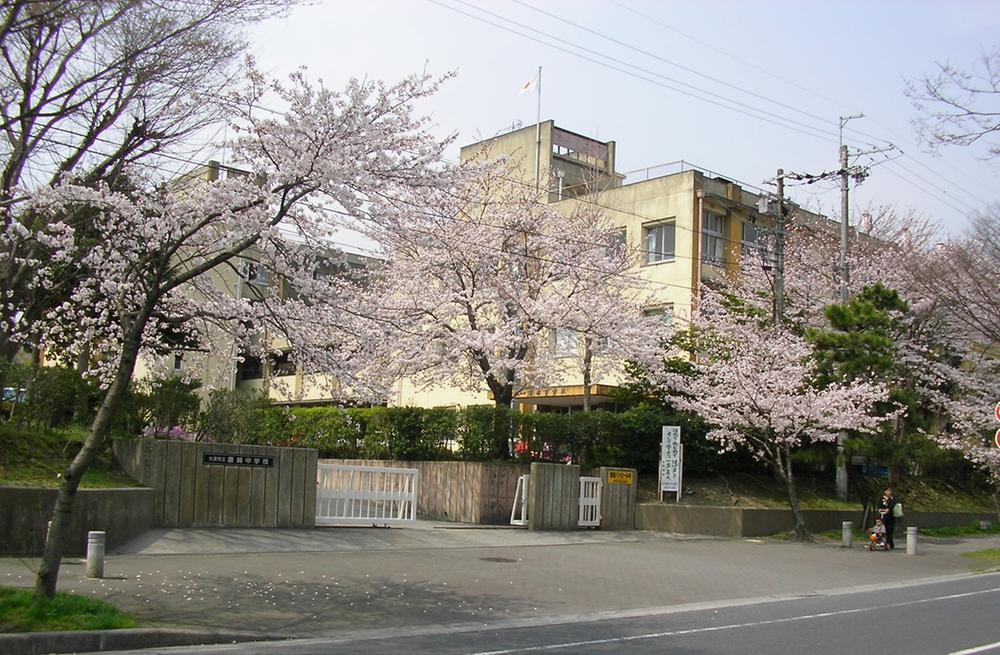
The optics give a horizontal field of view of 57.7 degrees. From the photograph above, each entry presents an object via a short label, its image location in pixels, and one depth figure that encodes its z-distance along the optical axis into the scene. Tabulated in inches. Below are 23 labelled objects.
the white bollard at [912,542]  887.4
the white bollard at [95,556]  454.9
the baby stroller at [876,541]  900.6
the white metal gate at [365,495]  741.9
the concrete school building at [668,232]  1371.8
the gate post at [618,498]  904.3
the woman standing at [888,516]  902.4
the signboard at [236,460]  660.7
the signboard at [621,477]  910.4
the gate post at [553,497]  845.8
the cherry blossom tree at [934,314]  1046.4
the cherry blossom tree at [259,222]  433.7
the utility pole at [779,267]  1019.9
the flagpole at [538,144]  1643.5
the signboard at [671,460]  930.7
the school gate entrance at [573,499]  849.5
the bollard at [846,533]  907.4
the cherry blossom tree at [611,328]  1005.2
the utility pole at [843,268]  1021.8
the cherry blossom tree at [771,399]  902.4
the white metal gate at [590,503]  882.9
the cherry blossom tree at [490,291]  968.3
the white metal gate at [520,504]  857.5
